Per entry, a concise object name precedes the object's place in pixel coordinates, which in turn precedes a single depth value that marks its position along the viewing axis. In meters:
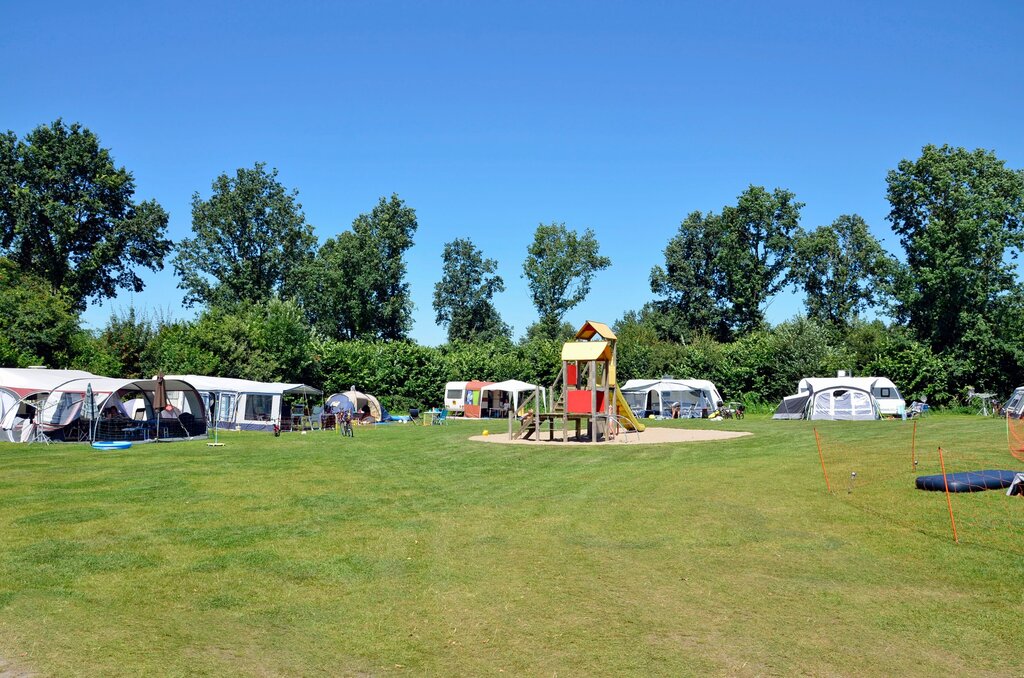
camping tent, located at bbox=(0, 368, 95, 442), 26.56
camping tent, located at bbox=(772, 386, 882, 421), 35.38
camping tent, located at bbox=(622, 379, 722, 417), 41.62
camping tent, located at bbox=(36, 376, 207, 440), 26.34
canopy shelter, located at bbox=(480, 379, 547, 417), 42.22
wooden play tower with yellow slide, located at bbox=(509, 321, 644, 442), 26.50
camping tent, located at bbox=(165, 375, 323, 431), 33.12
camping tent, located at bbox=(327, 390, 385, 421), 37.09
